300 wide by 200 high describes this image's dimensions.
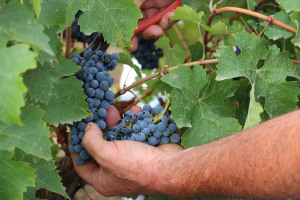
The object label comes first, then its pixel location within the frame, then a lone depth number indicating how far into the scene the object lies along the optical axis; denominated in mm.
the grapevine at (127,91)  889
